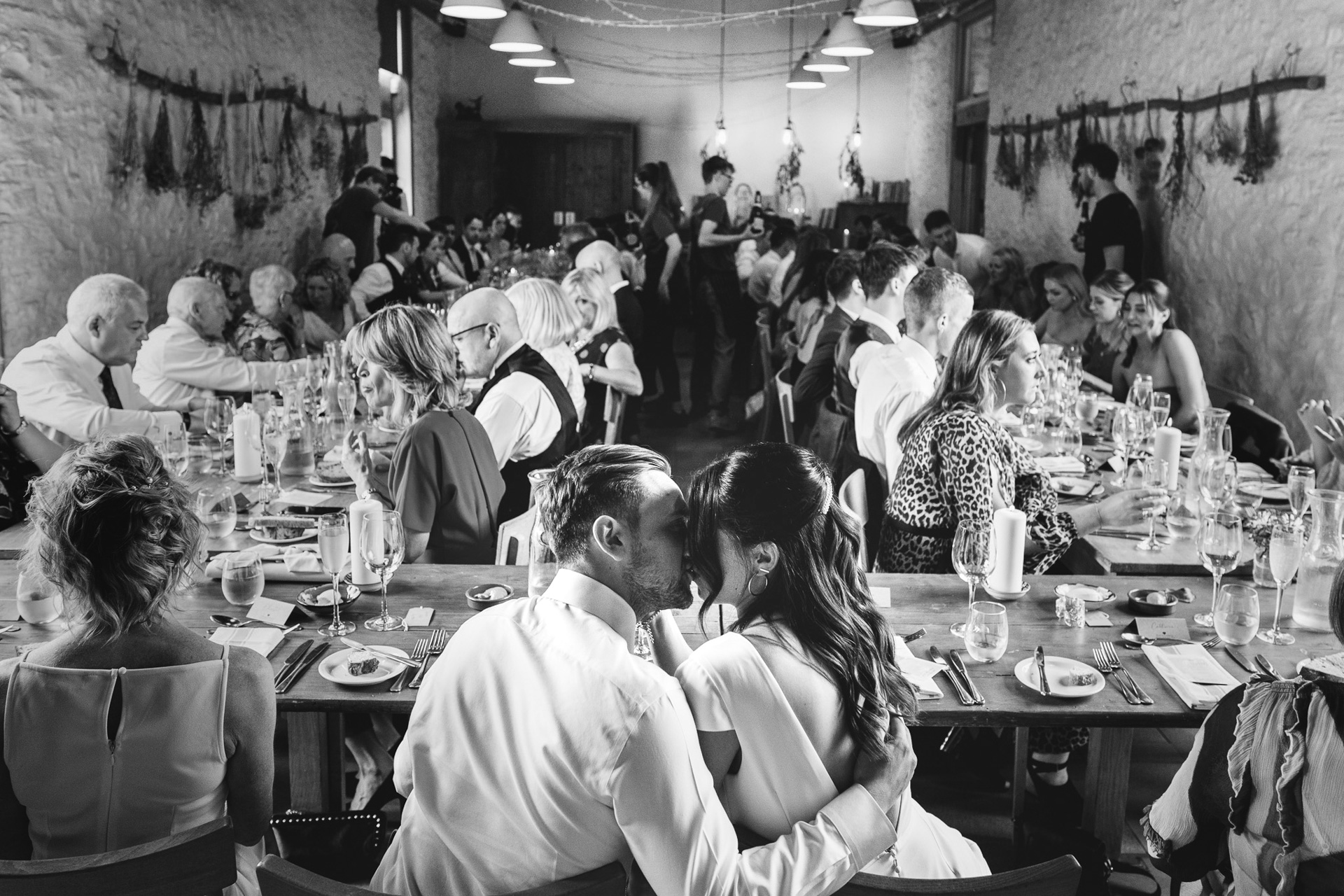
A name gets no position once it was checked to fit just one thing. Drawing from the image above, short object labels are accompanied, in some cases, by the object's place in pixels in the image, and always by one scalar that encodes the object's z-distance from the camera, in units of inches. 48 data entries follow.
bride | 58.2
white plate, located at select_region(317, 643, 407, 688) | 79.4
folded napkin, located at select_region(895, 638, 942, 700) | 78.4
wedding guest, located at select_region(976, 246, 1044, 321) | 297.4
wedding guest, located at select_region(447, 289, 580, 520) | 136.9
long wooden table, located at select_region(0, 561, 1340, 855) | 76.2
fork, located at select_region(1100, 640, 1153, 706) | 77.8
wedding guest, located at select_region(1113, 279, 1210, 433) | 189.2
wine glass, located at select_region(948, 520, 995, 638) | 89.0
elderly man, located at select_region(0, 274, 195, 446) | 153.4
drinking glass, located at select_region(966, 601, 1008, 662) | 81.7
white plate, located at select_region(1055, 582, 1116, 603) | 96.3
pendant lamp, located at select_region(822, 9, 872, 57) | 291.7
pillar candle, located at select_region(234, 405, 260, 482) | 137.2
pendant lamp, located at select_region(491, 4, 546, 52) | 300.5
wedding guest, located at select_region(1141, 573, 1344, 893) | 57.2
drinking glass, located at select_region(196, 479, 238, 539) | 104.3
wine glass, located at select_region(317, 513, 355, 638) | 88.4
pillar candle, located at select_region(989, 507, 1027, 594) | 94.0
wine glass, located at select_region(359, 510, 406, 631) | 90.5
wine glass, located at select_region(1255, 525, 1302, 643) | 85.9
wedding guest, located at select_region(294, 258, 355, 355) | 255.9
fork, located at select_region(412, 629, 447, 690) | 84.9
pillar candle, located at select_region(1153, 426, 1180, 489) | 127.1
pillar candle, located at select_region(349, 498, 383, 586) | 92.5
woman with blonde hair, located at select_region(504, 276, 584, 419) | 160.9
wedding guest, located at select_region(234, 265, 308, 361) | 212.8
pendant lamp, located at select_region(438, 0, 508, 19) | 235.1
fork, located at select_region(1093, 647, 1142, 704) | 79.4
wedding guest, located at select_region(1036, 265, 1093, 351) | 248.1
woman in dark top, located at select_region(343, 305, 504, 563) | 111.6
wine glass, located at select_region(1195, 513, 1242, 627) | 89.7
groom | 50.9
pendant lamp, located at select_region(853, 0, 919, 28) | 260.2
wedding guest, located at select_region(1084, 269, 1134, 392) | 216.2
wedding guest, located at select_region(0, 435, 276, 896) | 61.6
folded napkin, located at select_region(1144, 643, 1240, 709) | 77.7
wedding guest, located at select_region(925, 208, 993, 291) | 323.3
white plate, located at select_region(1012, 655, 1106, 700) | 77.9
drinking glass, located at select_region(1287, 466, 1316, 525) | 116.6
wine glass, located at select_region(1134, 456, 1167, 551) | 126.3
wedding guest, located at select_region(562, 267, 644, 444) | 205.9
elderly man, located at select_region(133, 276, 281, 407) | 187.5
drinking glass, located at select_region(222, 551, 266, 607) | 89.1
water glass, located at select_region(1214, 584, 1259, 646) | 82.9
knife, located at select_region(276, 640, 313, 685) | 81.3
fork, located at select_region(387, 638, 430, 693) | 79.3
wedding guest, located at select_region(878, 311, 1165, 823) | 111.2
